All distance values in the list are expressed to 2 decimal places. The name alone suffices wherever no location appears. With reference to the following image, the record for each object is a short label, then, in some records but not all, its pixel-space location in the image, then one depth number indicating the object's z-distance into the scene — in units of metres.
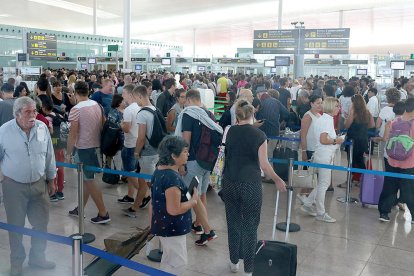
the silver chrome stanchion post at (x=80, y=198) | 5.01
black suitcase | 3.59
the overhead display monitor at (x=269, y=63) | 24.34
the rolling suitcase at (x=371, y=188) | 6.45
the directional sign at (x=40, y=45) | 21.98
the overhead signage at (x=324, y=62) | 25.25
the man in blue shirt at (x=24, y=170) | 3.93
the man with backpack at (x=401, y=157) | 5.54
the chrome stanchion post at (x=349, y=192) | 6.90
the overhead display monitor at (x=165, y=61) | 25.62
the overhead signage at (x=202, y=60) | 27.04
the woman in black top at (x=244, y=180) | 4.04
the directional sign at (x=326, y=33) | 18.59
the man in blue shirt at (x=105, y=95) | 7.23
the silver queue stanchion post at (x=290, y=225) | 5.45
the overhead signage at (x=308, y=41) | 18.59
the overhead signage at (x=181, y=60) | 26.59
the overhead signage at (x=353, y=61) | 24.56
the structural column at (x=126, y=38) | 22.14
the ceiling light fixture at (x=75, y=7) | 38.02
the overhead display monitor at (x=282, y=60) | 19.70
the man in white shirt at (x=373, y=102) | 9.95
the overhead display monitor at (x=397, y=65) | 19.98
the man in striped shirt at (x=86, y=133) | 5.42
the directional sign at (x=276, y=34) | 18.76
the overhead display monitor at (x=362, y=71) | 25.08
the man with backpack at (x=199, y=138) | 4.91
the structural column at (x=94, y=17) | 34.62
